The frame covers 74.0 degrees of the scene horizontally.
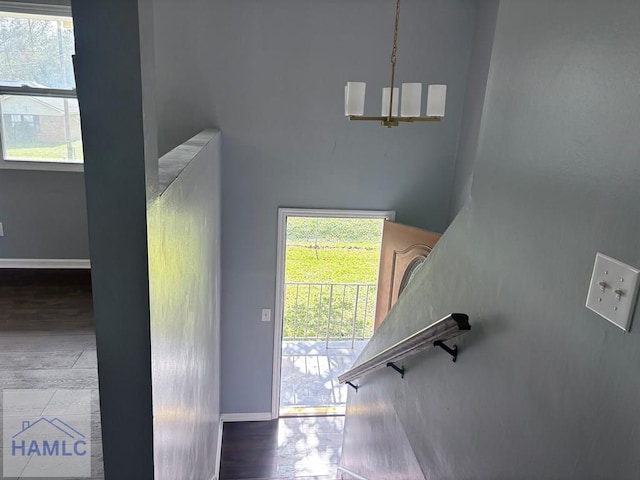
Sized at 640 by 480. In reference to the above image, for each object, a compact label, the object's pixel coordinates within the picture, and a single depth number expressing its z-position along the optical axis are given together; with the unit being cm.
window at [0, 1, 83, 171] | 333
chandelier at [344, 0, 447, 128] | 221
